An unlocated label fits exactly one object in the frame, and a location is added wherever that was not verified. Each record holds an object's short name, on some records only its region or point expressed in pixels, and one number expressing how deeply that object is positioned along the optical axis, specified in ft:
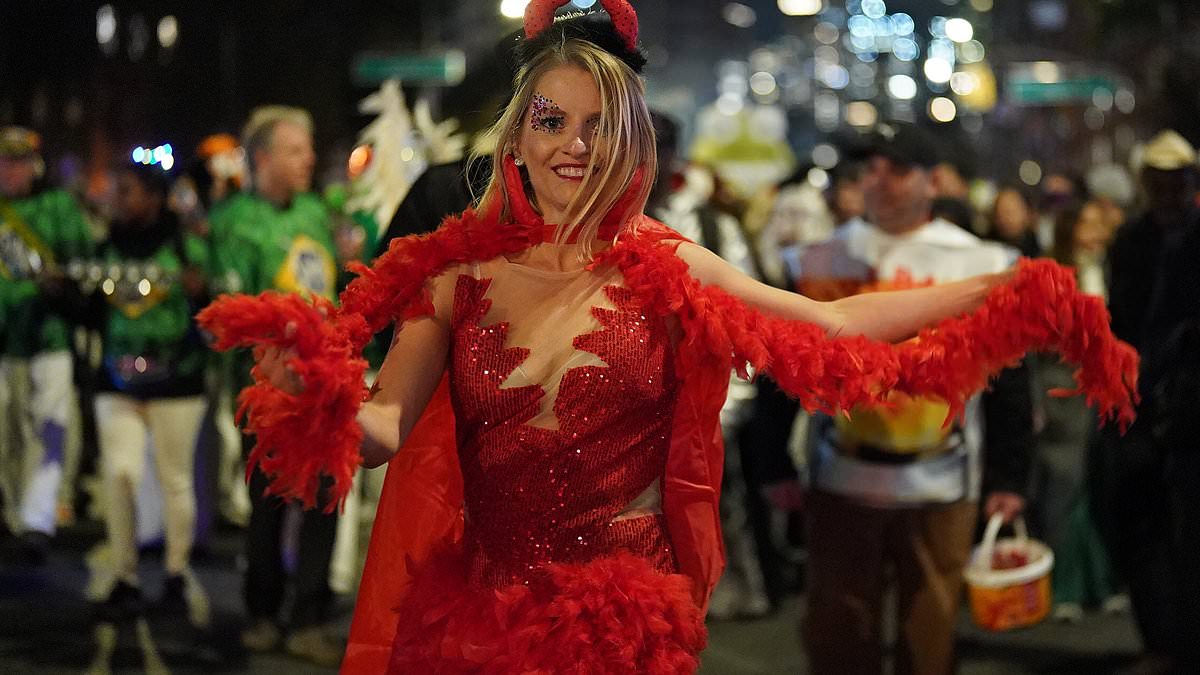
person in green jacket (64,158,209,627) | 21.84
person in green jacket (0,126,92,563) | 24.82
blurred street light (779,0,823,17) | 85.76
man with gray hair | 20.76
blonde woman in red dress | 8.70
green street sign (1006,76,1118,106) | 68.69
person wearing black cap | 15.02
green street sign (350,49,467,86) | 51.21
